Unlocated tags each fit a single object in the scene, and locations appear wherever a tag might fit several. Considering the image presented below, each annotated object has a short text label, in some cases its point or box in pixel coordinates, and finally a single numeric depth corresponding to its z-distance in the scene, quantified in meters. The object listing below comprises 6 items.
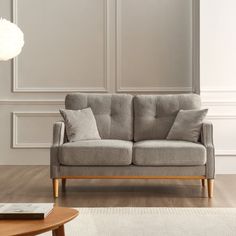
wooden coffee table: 2.43
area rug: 3.60
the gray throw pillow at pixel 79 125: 5.15
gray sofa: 4.85
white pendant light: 6.23
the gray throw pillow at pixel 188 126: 5.15
